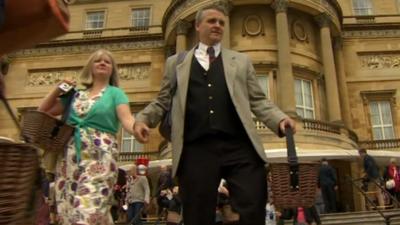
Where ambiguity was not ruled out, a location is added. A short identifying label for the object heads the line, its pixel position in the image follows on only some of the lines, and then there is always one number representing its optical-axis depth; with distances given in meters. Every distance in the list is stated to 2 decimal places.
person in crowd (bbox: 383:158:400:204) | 15.34
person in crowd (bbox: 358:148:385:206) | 15.05
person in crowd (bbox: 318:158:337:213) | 15.01
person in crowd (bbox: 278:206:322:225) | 10.99
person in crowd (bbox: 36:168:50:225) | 10.20
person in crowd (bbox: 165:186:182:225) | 10.04
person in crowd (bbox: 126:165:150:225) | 12.46
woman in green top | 3.92
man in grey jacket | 3.76
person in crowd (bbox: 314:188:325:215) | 13.62
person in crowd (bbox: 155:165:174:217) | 12.77
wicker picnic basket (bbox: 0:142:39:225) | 2.29
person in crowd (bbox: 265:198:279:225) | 10.58
